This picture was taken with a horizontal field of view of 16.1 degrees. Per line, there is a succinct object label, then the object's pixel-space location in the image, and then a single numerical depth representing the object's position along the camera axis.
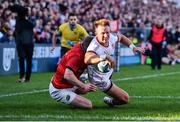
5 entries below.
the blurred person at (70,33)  17.22
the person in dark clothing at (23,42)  17.92
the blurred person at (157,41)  25.14
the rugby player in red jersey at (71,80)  10.36
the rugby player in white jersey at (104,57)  10.29
